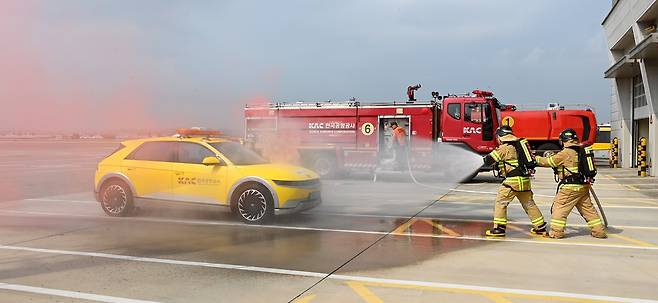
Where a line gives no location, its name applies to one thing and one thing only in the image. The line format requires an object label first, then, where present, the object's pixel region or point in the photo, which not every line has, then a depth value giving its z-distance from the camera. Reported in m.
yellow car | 8.06
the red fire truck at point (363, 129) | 16.17
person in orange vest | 16.75
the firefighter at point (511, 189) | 7.32
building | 19.50
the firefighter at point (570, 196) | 7.20
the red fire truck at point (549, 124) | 20.89
